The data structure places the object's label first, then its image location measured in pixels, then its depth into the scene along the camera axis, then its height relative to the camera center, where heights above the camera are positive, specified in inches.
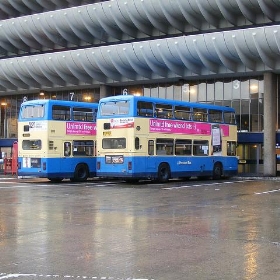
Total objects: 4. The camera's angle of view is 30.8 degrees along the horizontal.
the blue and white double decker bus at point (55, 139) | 1096.8 +36.5
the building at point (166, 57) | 1352.1 +278.2
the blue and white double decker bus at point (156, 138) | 1026.7 +37.0
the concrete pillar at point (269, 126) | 1369.3 +78.9
